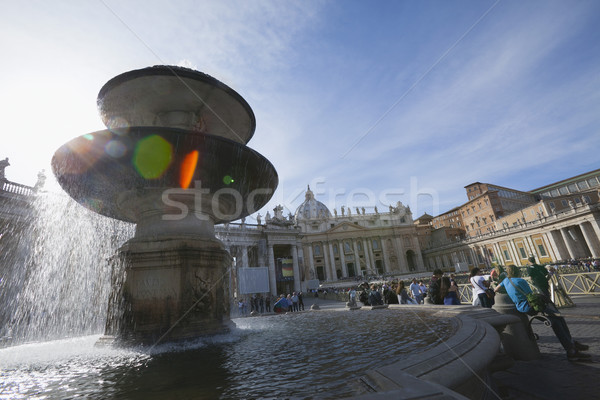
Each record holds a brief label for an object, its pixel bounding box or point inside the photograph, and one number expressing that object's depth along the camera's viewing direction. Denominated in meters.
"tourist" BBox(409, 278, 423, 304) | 10.65
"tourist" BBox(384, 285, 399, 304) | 10.66
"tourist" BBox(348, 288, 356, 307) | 11.48
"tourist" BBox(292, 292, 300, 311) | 17.89
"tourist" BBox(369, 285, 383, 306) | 10.27
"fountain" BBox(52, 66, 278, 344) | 4.68
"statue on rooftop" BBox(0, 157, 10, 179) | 17.59
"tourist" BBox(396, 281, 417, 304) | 9.57
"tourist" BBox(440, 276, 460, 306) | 7.06
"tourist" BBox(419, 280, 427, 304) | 13.20
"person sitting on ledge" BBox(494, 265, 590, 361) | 3.94
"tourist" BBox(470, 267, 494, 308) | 7.07
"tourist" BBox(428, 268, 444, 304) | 7.50
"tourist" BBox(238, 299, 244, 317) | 20.92
